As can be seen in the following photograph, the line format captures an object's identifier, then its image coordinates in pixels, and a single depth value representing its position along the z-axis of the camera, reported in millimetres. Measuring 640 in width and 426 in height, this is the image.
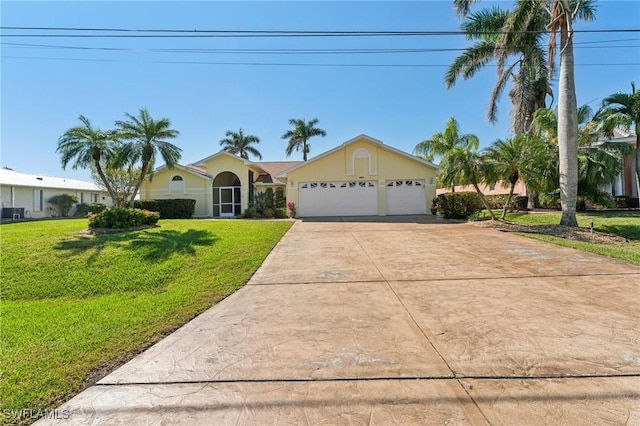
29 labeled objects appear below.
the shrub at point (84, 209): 26188
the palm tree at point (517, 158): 13875
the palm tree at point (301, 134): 37656
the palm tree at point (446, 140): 26422
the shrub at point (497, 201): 22844
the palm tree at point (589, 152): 15109
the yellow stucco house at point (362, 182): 21234
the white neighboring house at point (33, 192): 22875
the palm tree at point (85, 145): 14023
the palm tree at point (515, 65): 18109
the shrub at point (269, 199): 23652
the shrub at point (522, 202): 21125
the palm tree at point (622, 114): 15703
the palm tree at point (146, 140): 15016
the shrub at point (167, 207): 22172
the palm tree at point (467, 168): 14430
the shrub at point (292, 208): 21141
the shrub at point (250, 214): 22078
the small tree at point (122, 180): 20094
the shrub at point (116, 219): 12266
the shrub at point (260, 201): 23275
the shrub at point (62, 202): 26625
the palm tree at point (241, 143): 41812
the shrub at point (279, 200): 24175
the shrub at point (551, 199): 17291
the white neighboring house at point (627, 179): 19703
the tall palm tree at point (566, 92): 12086
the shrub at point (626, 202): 18766
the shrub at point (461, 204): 18859
